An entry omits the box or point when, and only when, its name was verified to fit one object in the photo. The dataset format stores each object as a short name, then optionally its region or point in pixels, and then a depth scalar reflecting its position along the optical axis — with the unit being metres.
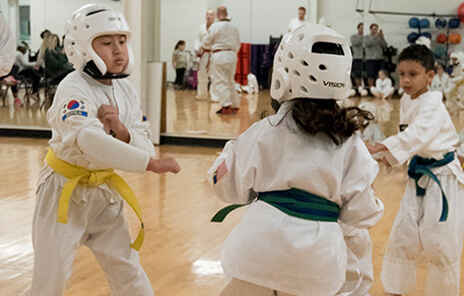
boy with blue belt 3.67
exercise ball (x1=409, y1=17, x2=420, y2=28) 8.52
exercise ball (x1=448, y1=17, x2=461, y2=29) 8.35
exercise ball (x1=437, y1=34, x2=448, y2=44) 8.41
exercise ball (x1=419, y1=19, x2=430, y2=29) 8.48
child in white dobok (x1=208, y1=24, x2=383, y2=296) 2.30
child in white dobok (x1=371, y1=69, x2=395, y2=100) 8.53
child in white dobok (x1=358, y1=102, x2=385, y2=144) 8.77
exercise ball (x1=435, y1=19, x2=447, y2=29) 8.40
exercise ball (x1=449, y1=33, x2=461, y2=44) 8.47
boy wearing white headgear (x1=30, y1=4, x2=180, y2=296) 2.87
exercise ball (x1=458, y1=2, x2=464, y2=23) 8.32
